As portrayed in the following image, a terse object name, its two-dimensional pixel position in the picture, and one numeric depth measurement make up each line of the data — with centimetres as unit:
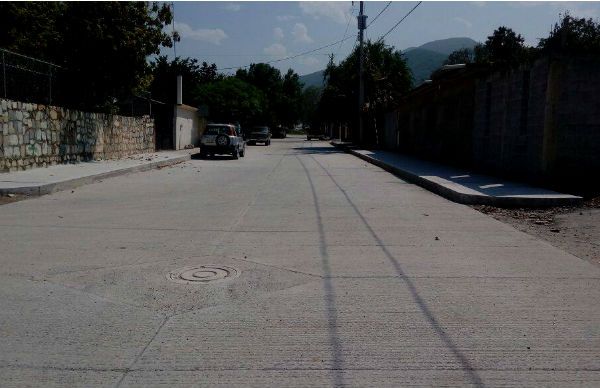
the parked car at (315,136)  8376
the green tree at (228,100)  5125
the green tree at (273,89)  9628
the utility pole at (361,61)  4053
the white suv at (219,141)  2808
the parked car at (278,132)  9249
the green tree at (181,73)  6578
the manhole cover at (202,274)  548
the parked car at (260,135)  5328
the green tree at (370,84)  4550
